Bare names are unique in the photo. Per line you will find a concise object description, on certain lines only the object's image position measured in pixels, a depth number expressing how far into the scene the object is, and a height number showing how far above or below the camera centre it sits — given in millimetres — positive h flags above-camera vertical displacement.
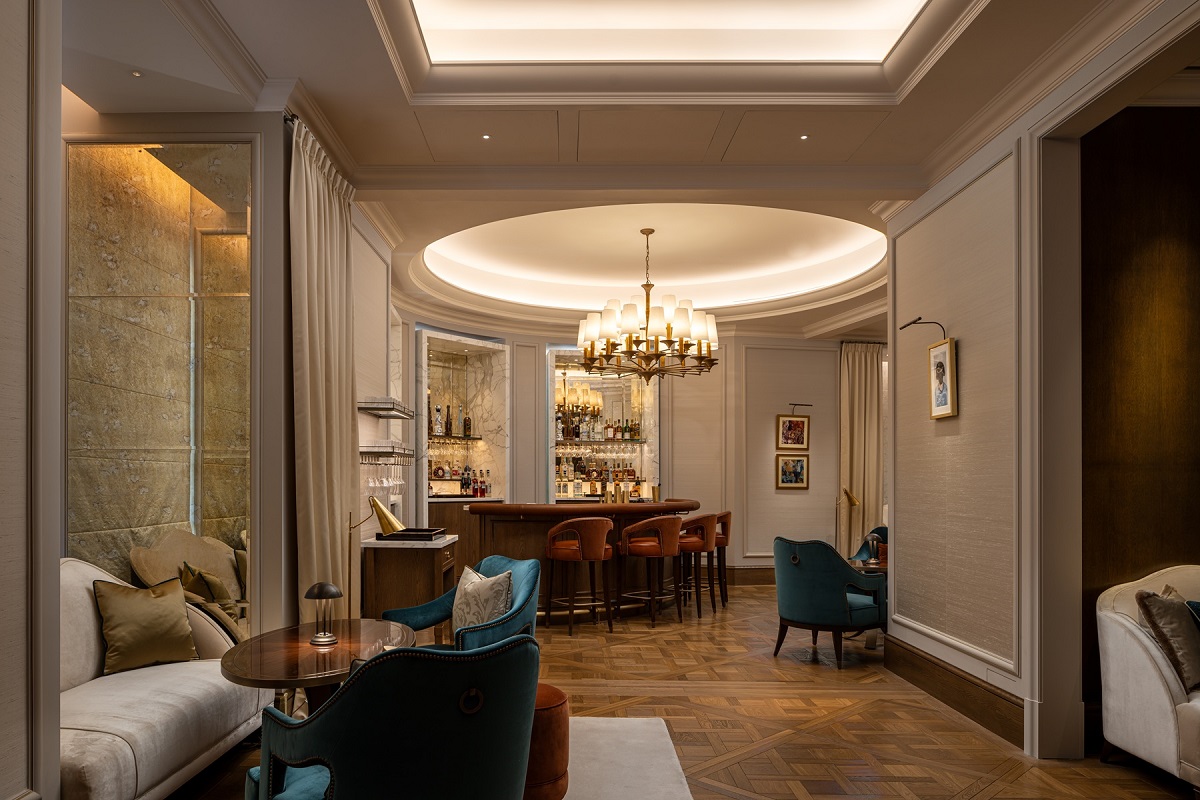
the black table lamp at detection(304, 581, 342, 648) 3160 -769
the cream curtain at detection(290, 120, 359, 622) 4004 +213
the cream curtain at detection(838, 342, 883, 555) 10188 -203
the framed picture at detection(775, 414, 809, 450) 10117 -223
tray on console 5328 -768
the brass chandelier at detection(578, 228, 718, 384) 7086 +661
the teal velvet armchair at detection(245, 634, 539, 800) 2084 -783
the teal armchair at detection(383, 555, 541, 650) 3295 -839
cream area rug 3535 -1583
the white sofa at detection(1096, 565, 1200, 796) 3387 -1174
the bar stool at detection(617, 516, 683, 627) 7184 -1113
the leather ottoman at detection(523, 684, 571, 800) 3258 -1307
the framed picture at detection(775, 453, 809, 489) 10125 -702
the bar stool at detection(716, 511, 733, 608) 8102 -1230
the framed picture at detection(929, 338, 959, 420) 4719 +175
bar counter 7188 -971
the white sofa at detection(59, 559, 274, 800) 2627 -1046
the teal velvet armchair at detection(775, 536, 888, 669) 5781 -1246
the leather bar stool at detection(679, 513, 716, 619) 7578 -1128
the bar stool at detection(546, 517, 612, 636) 6836 -1078
